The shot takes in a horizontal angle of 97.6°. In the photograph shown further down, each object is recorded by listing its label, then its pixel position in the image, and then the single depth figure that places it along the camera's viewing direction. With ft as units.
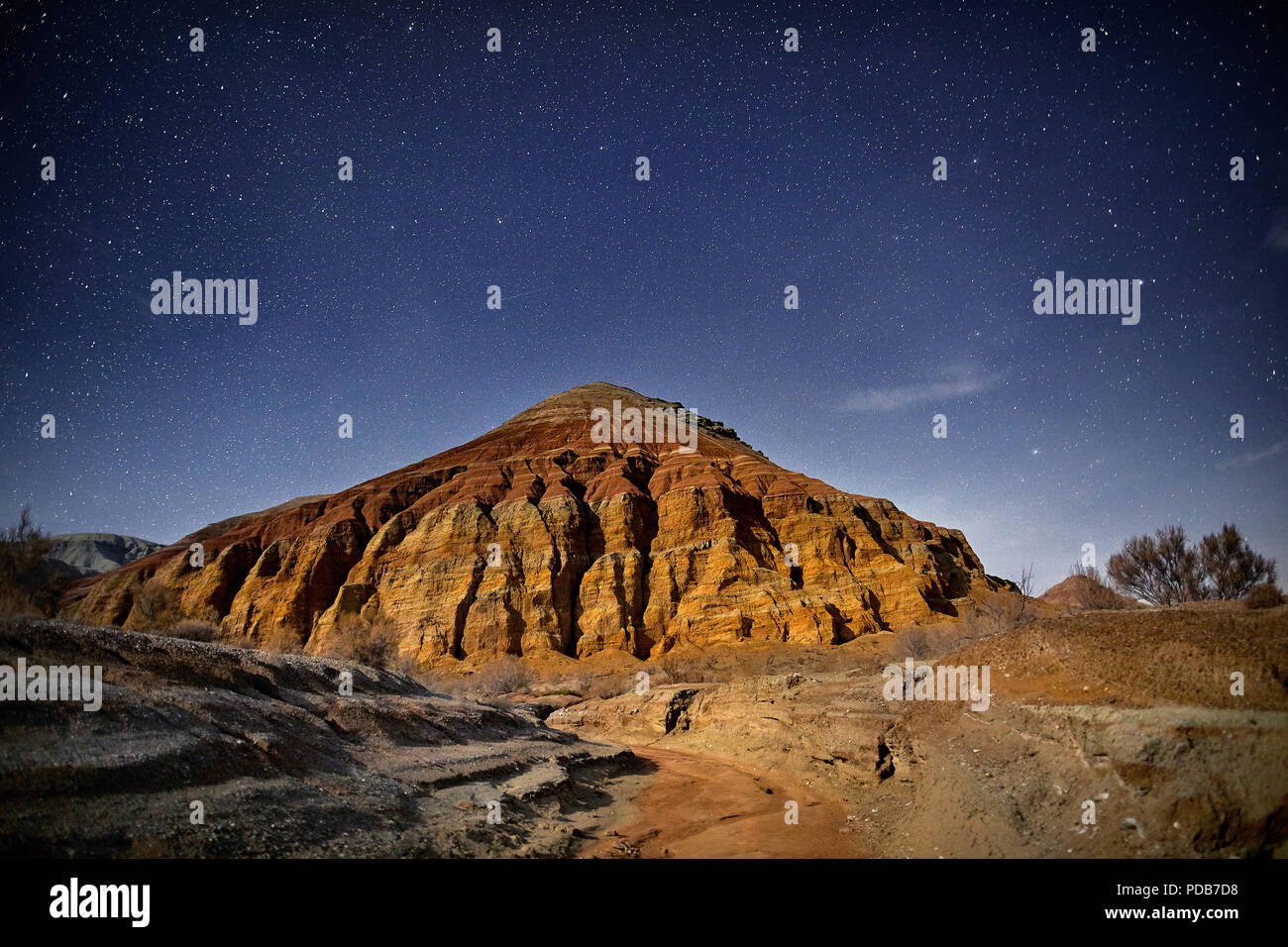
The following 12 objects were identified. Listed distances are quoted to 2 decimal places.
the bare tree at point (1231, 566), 84.07
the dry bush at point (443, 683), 112.64
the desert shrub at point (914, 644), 90.24
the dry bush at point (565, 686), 103.41
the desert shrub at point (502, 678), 110.42
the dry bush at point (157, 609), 79.66
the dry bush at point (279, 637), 141.54
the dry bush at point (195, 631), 53.67
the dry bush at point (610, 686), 98.63
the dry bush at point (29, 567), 51.75
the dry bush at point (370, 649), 78.12
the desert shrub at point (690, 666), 106.26
